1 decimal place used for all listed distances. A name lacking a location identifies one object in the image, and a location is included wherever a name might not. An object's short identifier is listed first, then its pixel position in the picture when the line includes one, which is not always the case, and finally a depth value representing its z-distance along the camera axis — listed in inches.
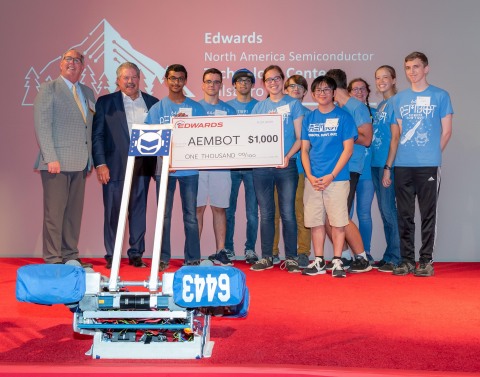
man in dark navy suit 220.5
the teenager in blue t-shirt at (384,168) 221.0
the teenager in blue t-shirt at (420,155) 203.6
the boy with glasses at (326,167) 199.6
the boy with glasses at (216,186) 225.1
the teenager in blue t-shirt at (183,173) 212.8
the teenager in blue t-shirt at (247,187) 232.4
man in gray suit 208.1
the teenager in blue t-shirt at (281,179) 212.4
